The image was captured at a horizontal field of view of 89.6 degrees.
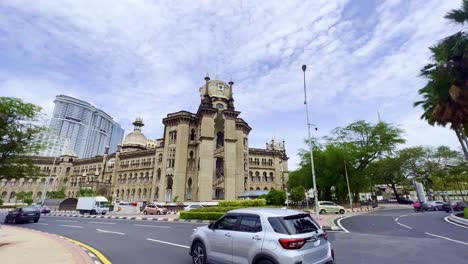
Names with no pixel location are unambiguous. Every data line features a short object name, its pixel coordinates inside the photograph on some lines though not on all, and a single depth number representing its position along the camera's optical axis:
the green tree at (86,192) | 51.06
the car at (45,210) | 35.91
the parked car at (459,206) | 25.95
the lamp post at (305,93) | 18.33
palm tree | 14.31
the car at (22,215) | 19.98
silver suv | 4.20
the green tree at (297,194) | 30.02
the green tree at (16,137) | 19.62
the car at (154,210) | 32.31
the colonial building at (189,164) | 44.31
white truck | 33.72
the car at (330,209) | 26.34
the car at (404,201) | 51.28
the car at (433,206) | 28.67
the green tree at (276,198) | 25.68
